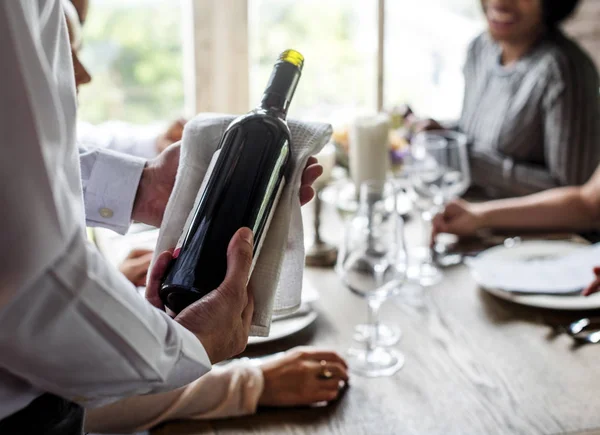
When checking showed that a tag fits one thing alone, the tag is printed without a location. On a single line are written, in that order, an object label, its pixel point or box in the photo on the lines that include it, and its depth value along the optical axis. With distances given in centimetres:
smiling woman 208
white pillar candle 166
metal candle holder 144
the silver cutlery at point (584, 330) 108
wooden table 90
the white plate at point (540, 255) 117
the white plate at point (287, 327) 110
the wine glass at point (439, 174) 153
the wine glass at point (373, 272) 104
